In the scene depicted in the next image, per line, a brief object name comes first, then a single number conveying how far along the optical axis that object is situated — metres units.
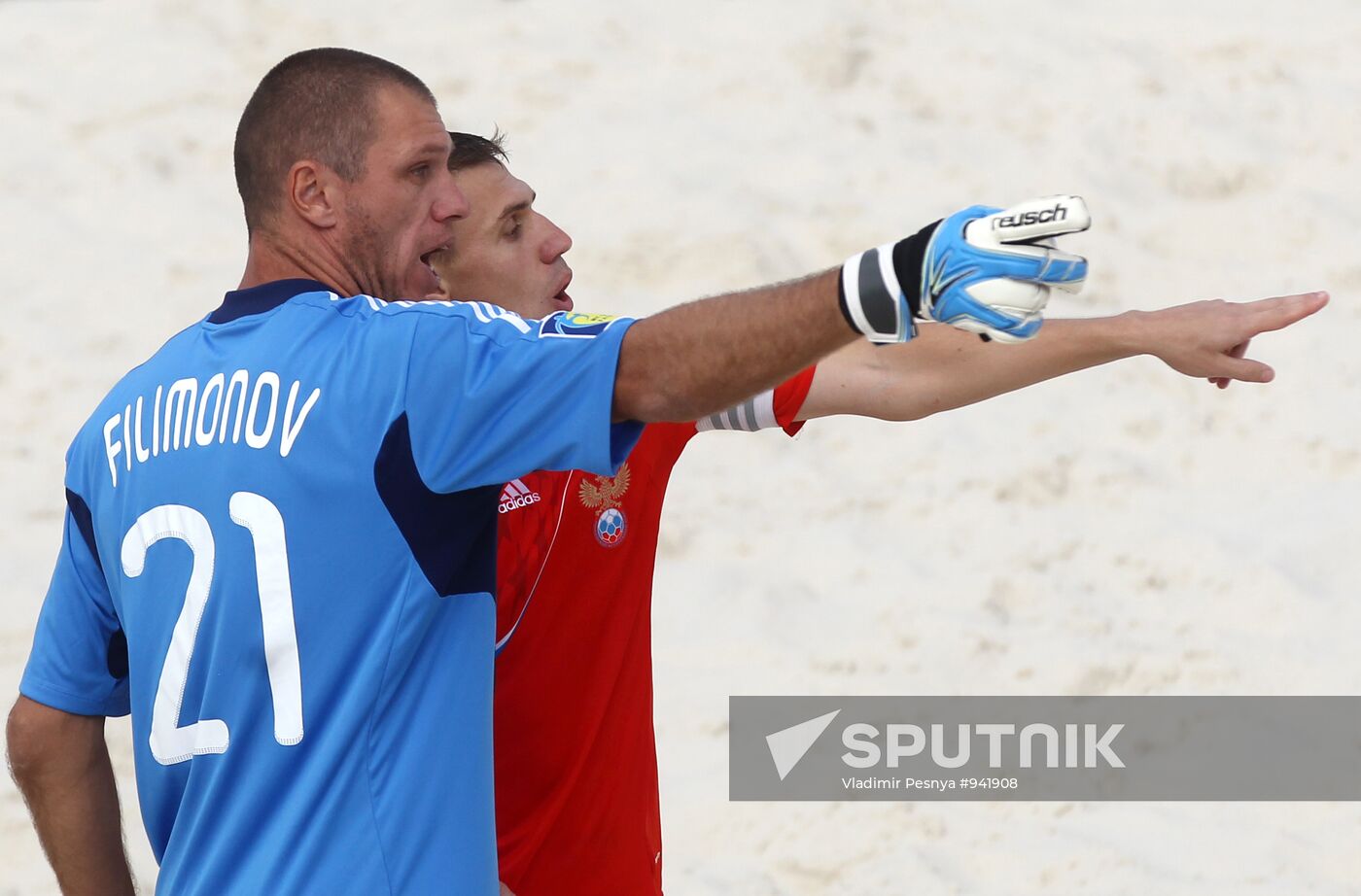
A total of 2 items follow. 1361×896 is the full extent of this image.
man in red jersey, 16.33
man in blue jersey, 15.54
